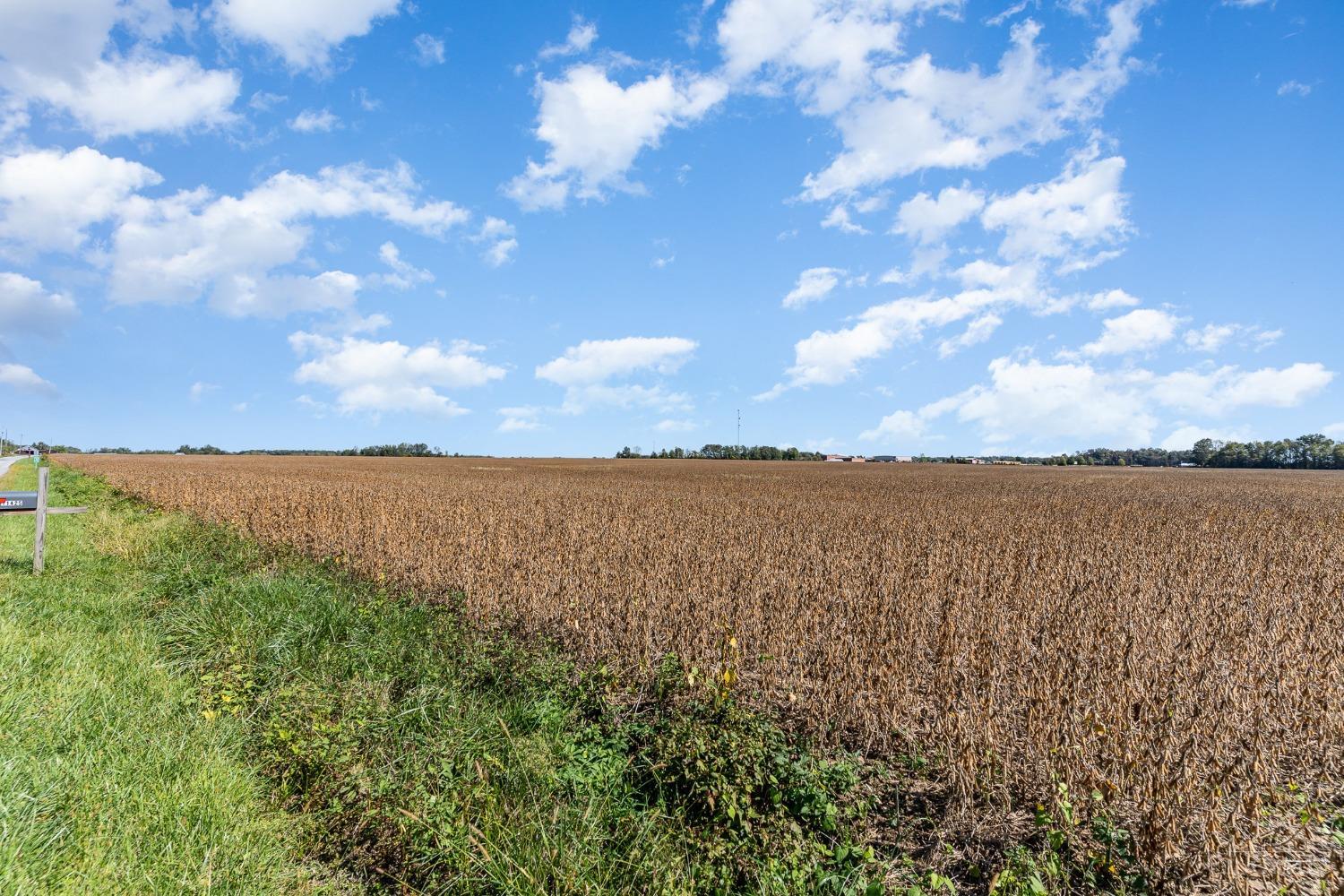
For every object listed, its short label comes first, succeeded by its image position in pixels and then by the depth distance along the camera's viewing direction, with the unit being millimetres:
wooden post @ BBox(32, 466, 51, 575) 9688
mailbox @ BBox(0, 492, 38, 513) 9461
